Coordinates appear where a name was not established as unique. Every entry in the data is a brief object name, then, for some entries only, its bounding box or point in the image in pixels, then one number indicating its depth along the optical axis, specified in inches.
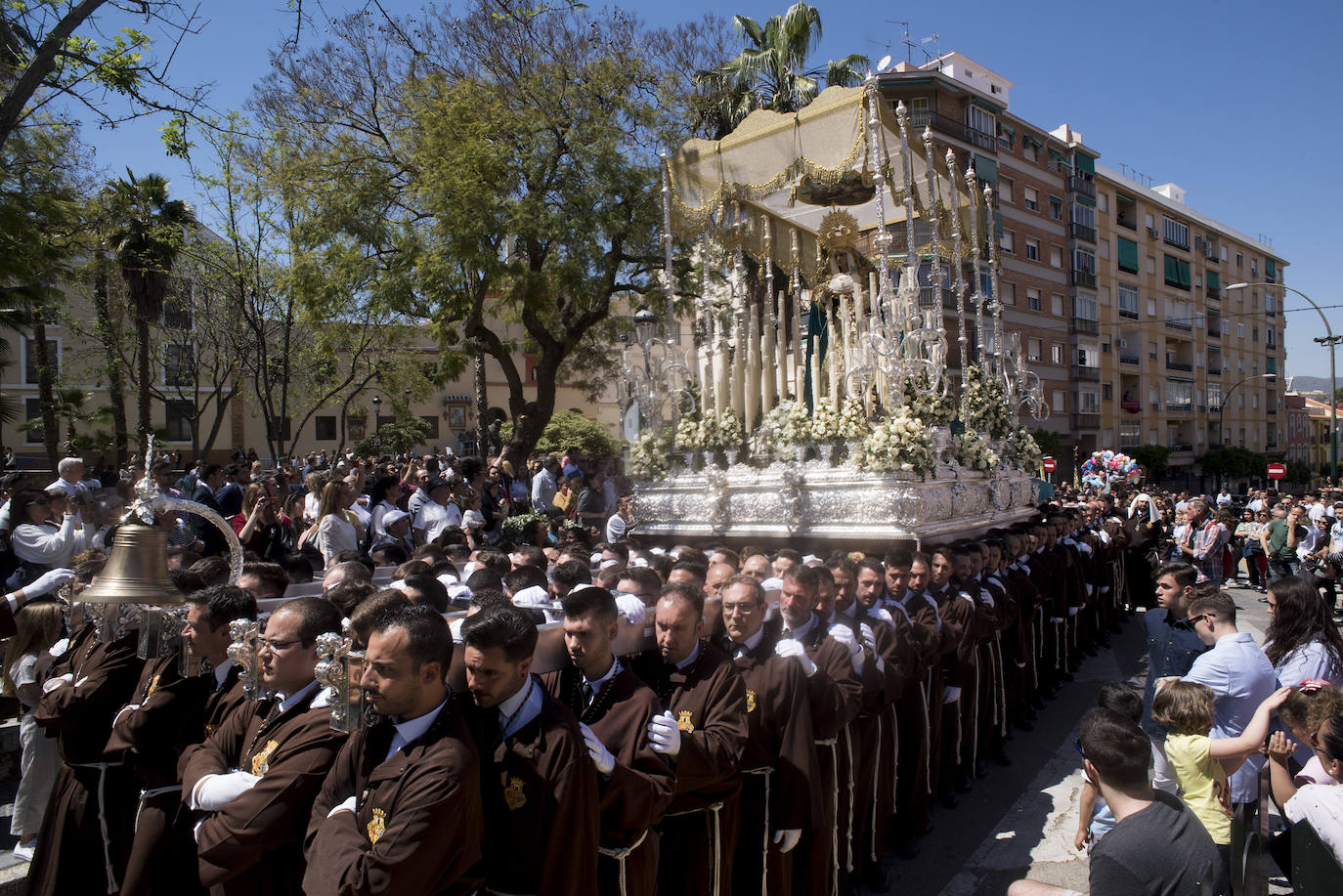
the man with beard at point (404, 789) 94.5
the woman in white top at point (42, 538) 259.8
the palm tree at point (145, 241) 746.8
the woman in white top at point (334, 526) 303.6
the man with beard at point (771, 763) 157.6
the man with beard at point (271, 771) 107.5
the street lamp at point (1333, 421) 1012.2
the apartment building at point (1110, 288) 1386.6
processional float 329.7
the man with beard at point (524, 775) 106.9
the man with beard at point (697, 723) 140.7
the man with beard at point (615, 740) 118.4
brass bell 141.8
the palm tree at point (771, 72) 702.5
